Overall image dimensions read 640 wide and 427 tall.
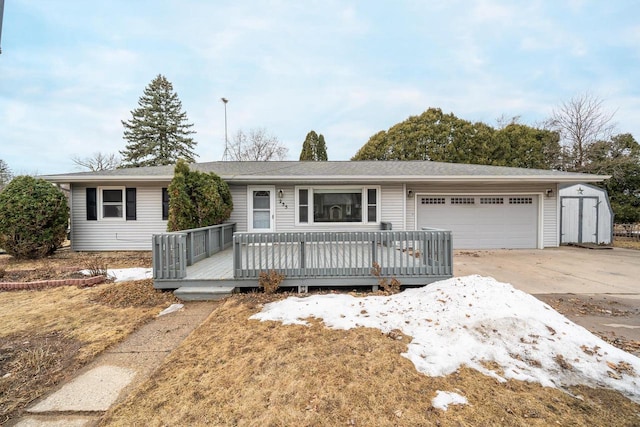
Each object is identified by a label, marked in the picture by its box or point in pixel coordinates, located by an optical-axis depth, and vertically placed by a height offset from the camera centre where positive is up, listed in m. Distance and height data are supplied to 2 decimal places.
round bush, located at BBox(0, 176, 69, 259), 7.70 -0.22
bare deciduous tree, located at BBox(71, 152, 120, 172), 28.39 +5.09
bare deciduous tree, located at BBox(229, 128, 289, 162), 27.55 +6.43
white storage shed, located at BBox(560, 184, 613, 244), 11.11 -0.31
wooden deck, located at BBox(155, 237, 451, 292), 4.84 -1.17
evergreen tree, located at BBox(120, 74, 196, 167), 26.16 +7.79
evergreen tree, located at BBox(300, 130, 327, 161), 24.03 +5.50
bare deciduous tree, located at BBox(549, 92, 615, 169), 17.22 +5.58
